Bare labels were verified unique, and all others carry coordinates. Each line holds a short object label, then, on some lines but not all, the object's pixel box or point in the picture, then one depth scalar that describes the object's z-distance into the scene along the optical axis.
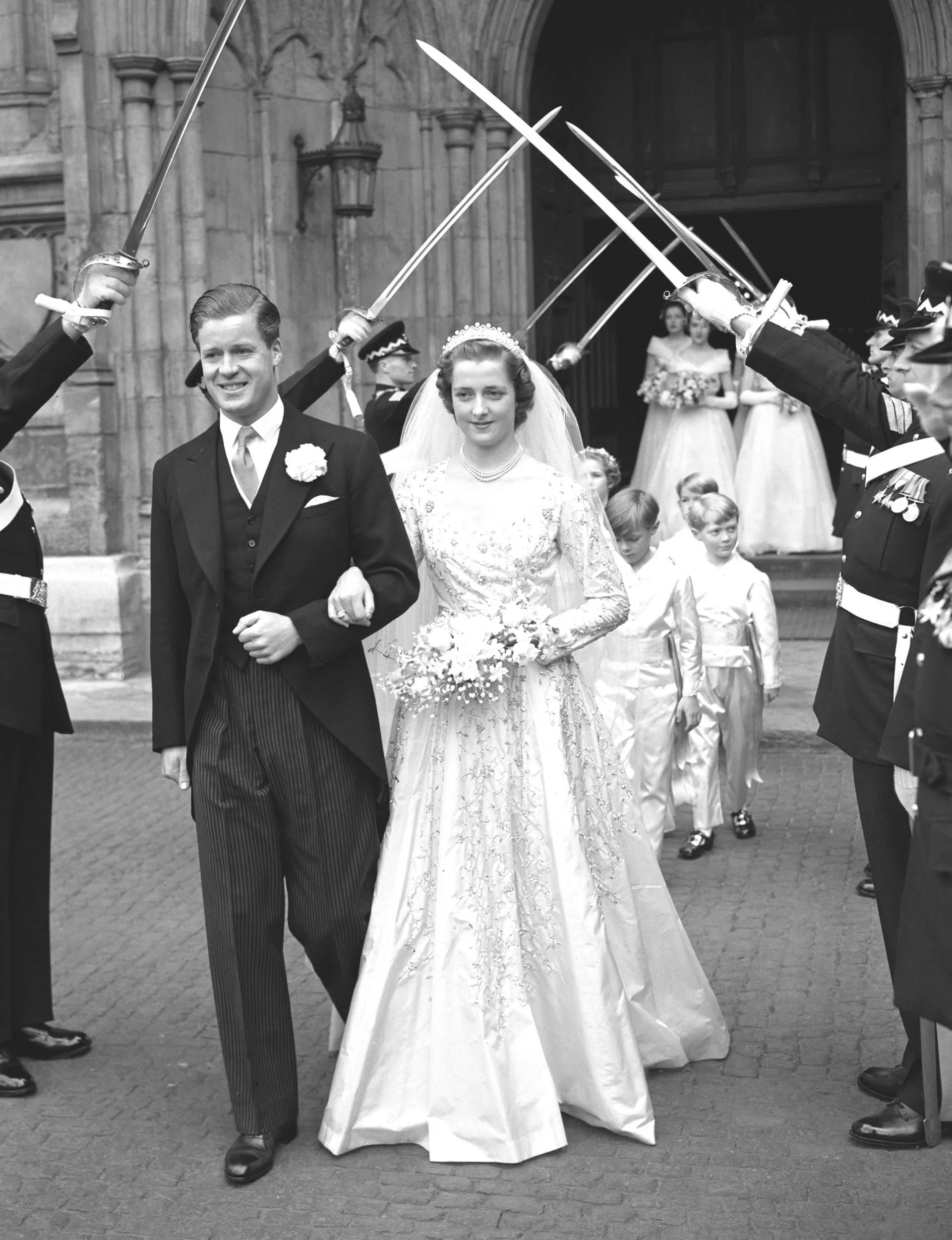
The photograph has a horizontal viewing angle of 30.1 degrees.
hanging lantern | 11.82
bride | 4.35
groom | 4.33
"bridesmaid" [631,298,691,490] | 13.63
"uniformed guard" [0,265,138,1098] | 4.80
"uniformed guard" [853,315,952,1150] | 3.34
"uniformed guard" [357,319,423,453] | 8.50
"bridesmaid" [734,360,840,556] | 13.48
